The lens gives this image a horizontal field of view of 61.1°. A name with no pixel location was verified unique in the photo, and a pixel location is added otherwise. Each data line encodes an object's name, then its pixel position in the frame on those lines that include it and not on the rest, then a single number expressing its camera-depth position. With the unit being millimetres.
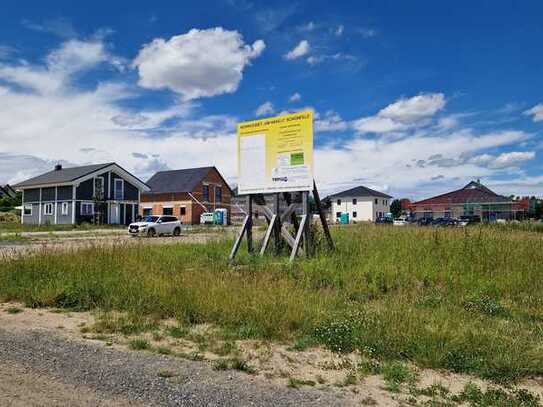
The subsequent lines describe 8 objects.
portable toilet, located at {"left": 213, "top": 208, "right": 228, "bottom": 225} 59122
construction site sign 11555
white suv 32250
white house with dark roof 95625
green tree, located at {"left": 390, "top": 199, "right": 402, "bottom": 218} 111000
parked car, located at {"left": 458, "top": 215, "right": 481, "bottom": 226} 54331
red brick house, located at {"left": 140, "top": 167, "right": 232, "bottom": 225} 63594
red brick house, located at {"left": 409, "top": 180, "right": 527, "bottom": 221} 84000
